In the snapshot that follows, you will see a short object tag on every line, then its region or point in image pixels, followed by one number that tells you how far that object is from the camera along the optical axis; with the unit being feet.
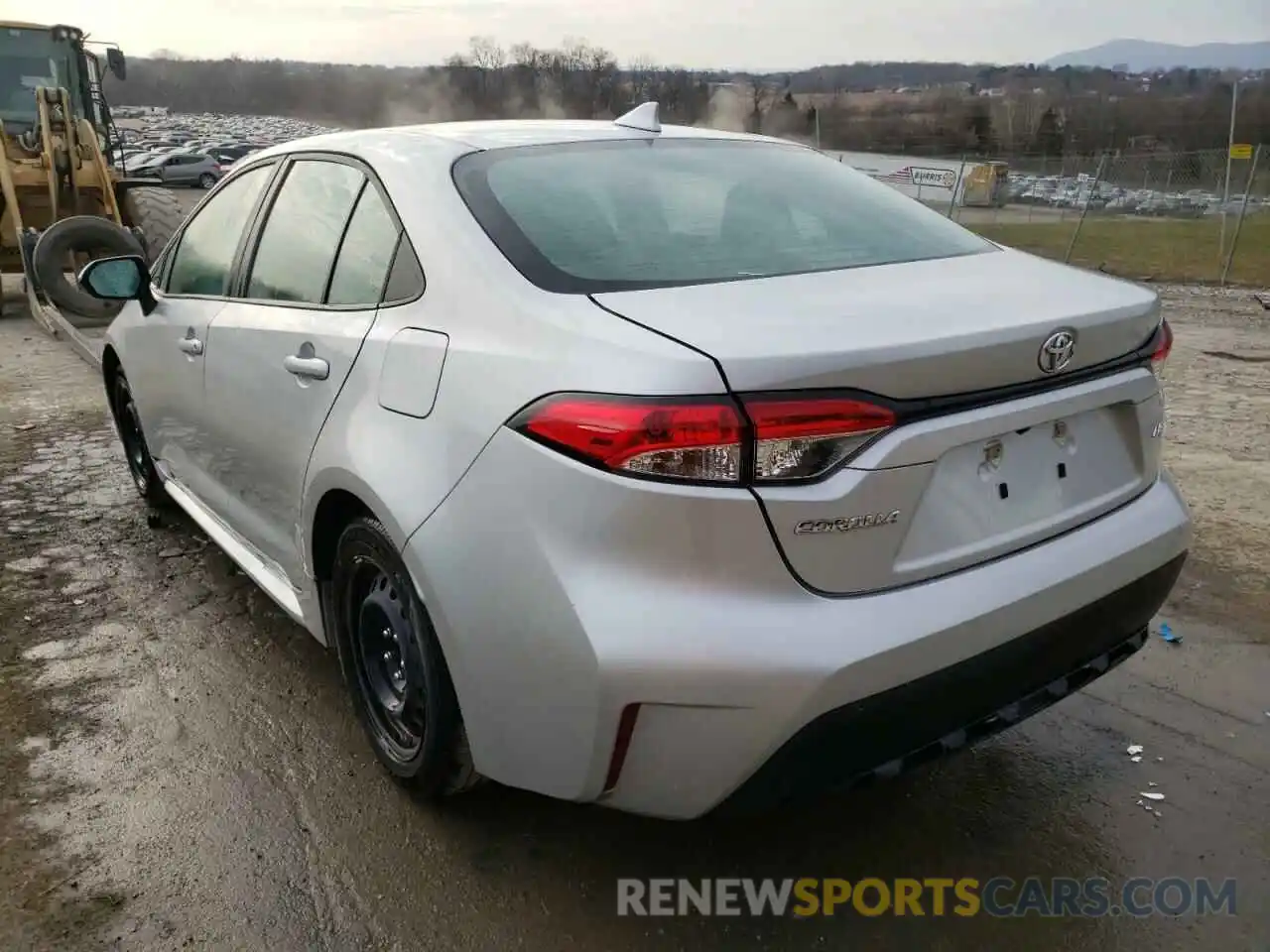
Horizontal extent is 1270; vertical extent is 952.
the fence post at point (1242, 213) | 46.06
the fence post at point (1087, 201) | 50.54
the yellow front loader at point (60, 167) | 32.53
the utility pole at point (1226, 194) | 52.76
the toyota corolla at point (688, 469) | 5.97
